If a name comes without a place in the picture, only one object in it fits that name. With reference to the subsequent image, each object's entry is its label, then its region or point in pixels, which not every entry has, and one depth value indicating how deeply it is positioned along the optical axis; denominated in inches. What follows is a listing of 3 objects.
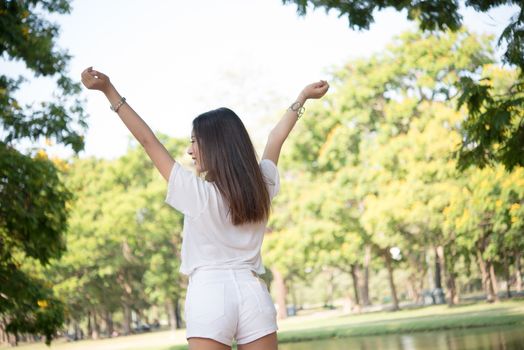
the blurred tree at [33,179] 487.8
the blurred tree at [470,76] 296.5
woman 98.7
